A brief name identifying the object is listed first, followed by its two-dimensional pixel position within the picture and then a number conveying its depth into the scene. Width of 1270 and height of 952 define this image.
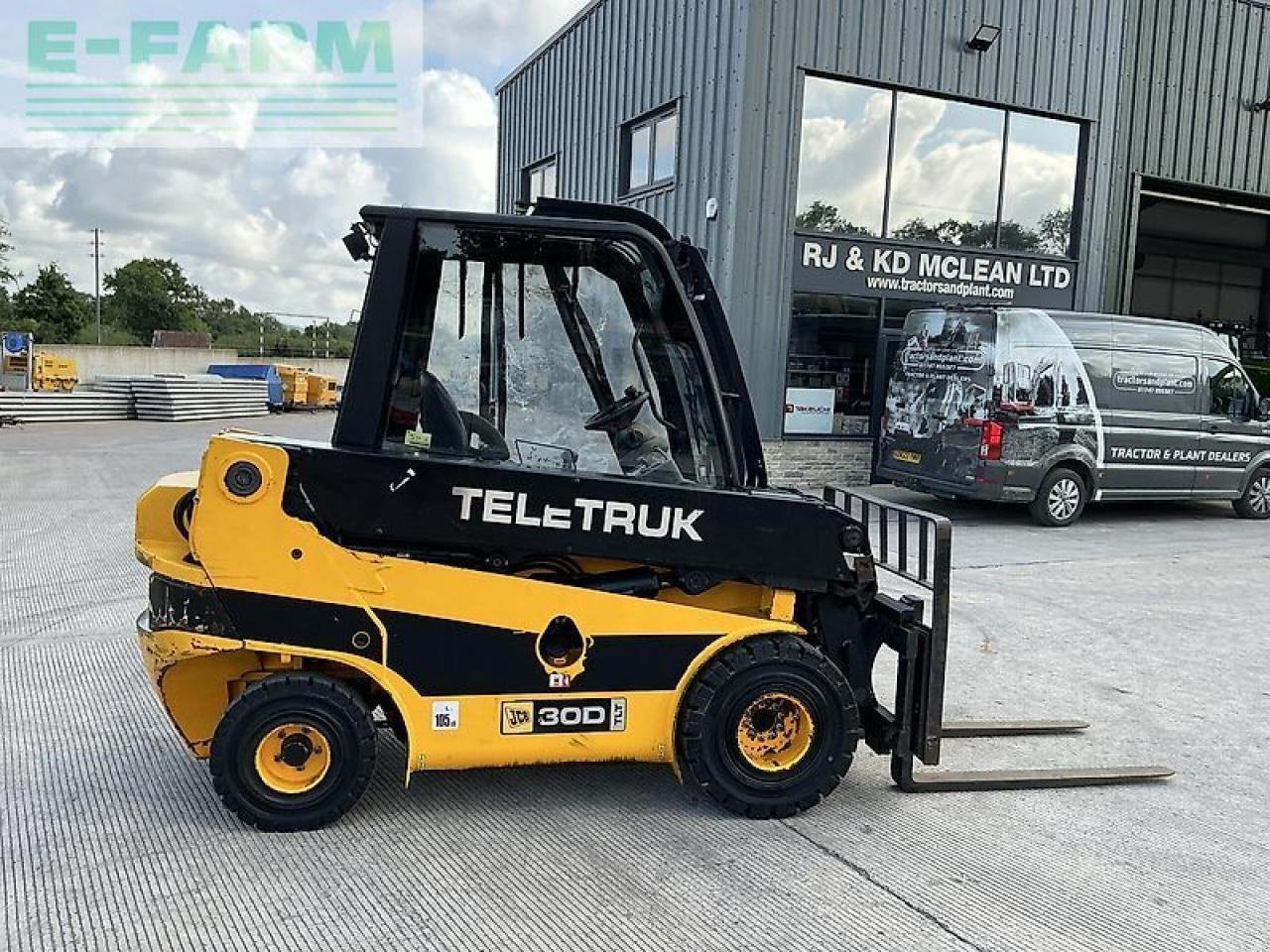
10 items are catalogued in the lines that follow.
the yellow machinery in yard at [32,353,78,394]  25.92
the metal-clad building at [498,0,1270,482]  12.73
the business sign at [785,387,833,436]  13.43
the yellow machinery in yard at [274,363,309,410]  28.22
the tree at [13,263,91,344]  44.81
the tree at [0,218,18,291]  43.66
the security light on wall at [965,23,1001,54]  13.22
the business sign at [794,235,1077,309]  13.16
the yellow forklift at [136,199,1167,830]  3.56
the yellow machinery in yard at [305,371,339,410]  28.95
